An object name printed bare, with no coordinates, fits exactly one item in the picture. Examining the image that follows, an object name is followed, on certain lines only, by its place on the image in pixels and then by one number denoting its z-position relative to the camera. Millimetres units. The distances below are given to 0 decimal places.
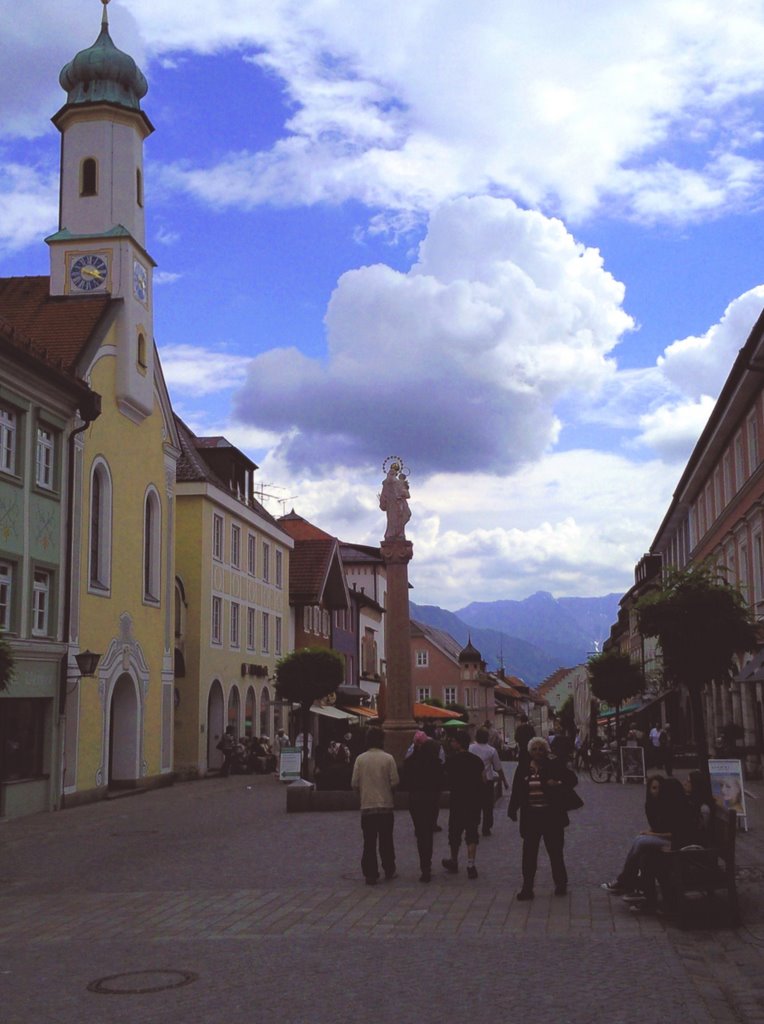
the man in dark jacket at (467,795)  13953
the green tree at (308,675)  38812
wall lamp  26984
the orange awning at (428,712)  50969
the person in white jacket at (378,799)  13789
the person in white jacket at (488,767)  18516
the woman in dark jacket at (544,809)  12102
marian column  27234
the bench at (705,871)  10688
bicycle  34438
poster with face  16212
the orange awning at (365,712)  55306
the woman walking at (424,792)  13898
